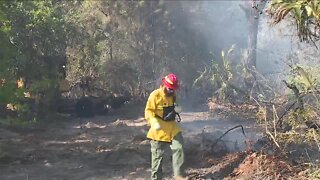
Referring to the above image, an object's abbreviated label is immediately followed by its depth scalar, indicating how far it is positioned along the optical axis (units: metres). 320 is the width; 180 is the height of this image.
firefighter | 7.01
